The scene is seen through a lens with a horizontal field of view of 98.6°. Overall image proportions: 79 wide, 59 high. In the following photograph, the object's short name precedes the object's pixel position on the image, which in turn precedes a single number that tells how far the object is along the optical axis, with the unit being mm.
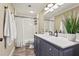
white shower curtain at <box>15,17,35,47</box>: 1709
